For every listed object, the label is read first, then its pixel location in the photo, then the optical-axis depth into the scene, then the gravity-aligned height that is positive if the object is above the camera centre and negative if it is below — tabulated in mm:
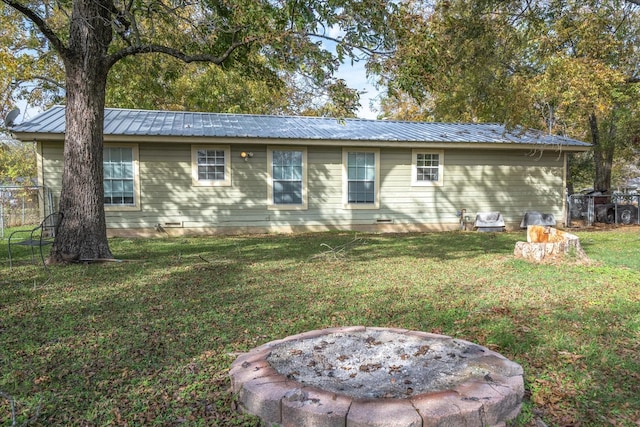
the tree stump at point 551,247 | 6191 -805
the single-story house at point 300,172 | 10273 +676
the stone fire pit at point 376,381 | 1887 -1007
